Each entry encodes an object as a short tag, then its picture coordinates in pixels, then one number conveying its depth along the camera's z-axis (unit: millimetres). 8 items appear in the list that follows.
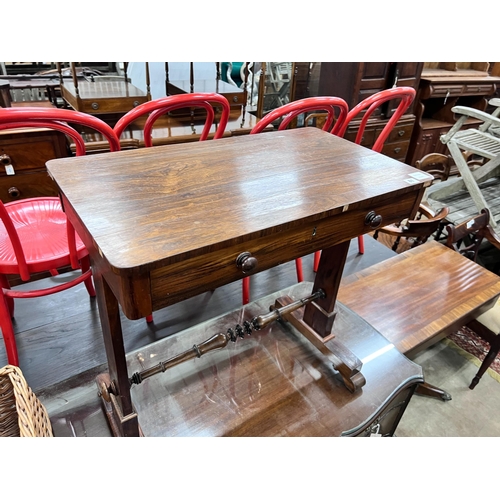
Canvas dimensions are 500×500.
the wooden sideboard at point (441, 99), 3688
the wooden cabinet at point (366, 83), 3014
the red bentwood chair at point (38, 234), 958
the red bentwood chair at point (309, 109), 1392
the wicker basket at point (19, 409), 885
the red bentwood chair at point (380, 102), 1513
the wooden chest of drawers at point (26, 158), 1895
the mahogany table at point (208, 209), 708
